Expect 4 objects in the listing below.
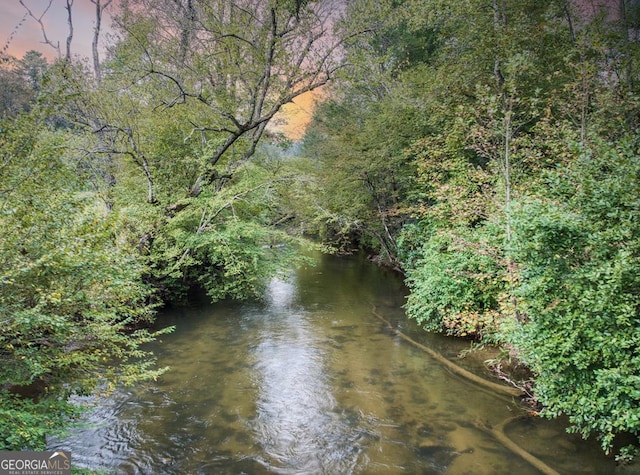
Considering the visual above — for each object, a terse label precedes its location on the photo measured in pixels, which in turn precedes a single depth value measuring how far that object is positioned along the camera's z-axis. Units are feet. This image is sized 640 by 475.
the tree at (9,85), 18.43
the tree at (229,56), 41.88
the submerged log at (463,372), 25.43
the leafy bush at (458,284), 27.55
